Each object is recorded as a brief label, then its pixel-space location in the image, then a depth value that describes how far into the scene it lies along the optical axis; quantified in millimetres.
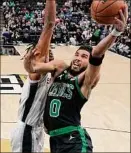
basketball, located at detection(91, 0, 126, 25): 2686
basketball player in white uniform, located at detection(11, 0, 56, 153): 3375
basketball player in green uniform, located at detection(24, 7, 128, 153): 3000
